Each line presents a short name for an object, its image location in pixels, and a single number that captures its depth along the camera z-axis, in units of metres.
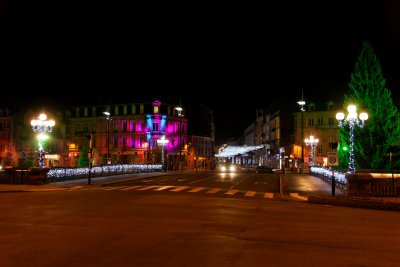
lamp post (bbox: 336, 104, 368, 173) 27.41
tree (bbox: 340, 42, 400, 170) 37.06
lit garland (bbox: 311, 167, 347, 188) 30.83
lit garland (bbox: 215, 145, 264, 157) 99.93
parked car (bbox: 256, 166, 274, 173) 74.62
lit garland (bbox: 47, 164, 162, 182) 37.02
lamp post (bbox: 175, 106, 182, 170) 85.10
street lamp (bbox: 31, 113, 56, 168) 35.16
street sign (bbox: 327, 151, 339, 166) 26.25
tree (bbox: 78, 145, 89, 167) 57.78
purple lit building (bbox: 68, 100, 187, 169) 87.75
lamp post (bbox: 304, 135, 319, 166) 59.02
